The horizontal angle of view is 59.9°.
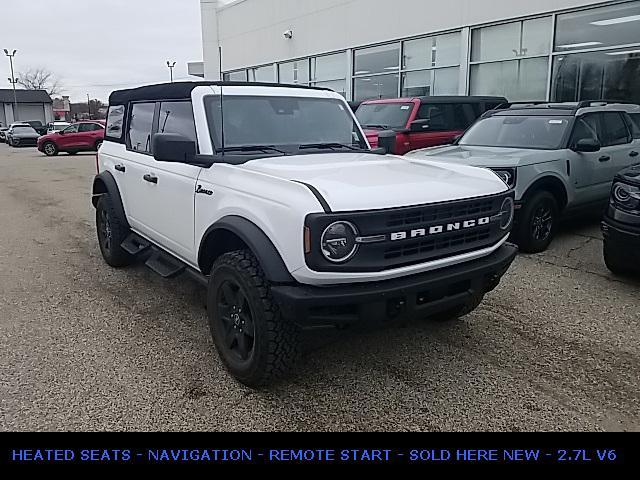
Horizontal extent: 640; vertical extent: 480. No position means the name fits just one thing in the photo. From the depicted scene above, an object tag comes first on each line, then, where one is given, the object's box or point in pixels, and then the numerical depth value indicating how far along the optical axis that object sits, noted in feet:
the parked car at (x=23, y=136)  108.37
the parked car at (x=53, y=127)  132.05
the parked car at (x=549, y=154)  20.62
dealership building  40.60
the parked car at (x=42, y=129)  134.60
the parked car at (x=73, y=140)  81.10
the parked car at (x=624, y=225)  16.30
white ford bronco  9.46
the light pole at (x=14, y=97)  199.31
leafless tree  282.97
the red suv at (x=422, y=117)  33.81
